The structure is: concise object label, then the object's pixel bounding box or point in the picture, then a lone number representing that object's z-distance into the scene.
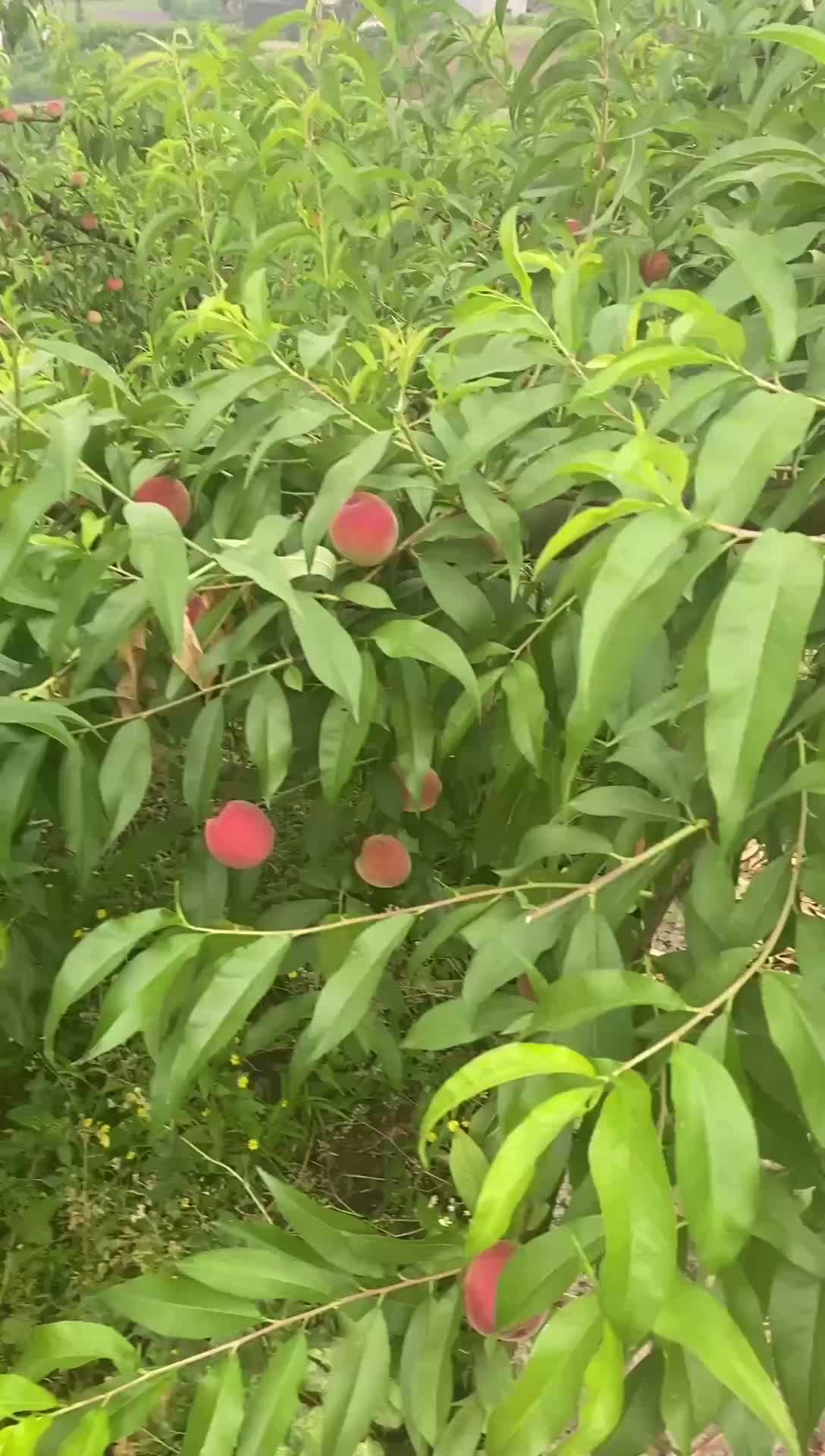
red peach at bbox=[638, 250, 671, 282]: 1.04
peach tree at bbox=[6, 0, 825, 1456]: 0.42
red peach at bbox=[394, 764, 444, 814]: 0.86
